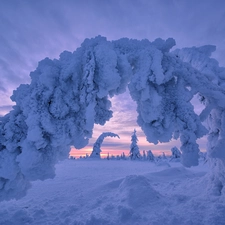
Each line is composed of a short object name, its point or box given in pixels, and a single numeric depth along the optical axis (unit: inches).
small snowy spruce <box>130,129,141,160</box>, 1316.4
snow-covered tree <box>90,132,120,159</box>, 1219.2
